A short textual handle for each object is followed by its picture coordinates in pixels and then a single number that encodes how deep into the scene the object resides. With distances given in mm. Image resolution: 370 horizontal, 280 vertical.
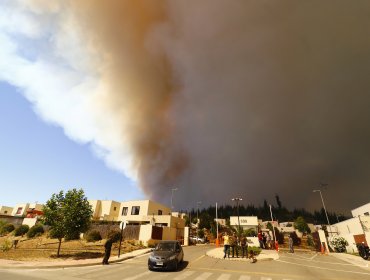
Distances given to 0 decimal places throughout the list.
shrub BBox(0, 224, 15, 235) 46256
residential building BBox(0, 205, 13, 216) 88588
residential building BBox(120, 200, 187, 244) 49938
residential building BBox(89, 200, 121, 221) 59066
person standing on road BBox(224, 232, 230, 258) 20203
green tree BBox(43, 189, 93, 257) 19188
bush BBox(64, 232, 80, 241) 19172
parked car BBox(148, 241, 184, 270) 13781
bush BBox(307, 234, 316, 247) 46250
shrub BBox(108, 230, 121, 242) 29750
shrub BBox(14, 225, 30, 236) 43181
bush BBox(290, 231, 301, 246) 60000
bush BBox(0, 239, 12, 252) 21359
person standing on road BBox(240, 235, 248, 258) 20588
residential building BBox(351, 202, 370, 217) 54950
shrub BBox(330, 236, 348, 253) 33219
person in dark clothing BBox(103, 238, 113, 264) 15453
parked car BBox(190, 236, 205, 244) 53075
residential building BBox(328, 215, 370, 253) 28703
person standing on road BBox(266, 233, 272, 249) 36862
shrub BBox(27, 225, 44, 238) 39131
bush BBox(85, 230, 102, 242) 32469
